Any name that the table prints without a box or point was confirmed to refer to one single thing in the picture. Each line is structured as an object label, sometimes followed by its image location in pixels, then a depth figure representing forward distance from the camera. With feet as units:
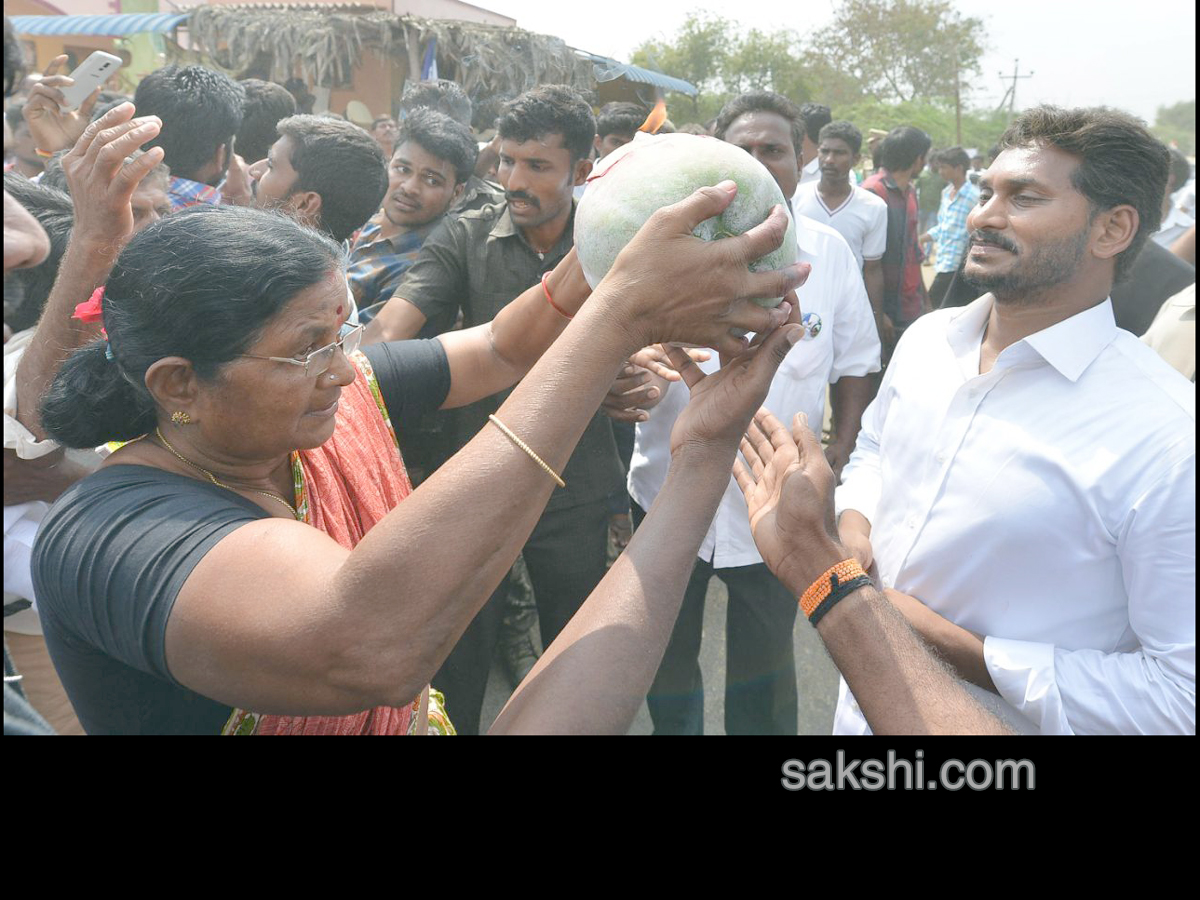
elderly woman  3.84
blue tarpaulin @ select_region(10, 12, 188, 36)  36.32
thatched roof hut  26.07
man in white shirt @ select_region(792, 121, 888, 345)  18.10
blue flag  27.04
